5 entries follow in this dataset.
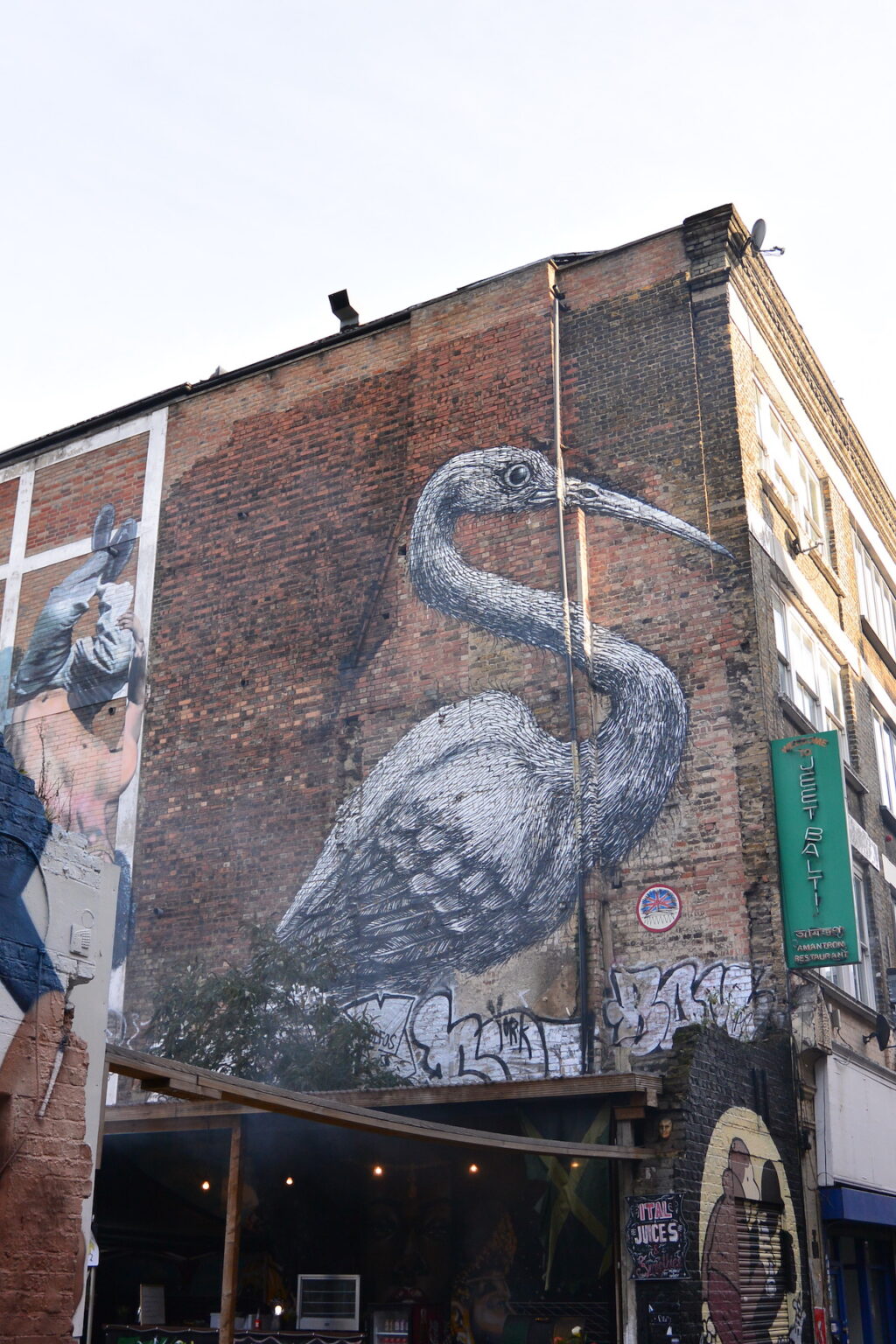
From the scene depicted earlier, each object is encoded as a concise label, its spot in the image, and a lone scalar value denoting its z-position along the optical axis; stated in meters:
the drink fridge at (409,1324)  12.16
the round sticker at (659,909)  13.32
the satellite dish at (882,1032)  16.06
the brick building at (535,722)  12.11
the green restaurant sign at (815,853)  12.61
